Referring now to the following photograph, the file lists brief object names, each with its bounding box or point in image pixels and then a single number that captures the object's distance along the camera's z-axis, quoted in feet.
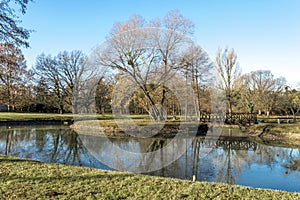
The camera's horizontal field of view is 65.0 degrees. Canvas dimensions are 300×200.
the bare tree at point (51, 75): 103.55
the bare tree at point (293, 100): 101.19
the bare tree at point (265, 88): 101.71
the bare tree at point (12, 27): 21.47
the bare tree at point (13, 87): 87.15
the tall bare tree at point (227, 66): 82.02
